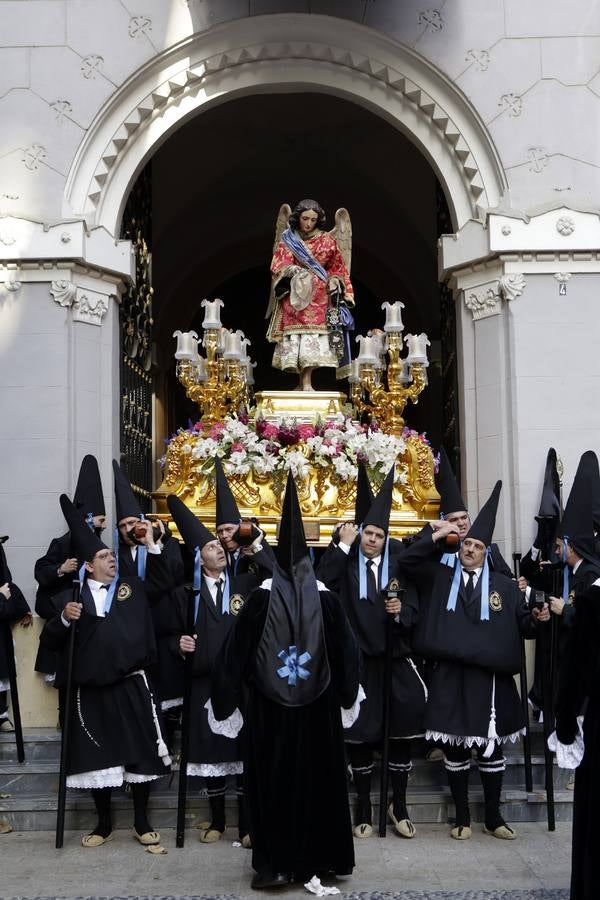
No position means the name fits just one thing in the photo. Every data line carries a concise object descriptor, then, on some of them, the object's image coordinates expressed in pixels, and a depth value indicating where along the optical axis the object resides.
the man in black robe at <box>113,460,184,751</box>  8.21
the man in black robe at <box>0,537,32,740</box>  8.70
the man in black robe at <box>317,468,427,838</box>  7.60
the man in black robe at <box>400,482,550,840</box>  7.44
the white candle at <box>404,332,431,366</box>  10.89
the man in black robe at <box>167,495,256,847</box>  7.46
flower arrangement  10.41
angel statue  11.42
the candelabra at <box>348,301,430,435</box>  11.03
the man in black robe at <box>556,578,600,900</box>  5.48
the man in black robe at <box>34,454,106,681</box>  9.08
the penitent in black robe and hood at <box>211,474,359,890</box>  6.40
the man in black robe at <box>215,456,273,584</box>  8.10
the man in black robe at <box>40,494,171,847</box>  7.32
